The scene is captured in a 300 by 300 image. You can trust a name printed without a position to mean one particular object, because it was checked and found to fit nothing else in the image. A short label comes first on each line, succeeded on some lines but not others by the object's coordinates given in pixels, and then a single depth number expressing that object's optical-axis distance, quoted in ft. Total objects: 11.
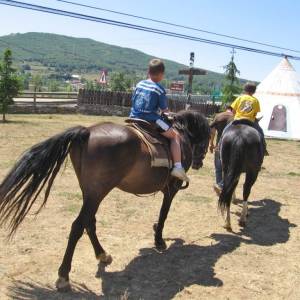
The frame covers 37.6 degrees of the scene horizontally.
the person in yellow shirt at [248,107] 26.63
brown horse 15.80
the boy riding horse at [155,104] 18.57
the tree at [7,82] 70.90
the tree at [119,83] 191.93
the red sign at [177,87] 98.94
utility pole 73.38
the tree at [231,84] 119.75
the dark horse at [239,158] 24.27
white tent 71.13
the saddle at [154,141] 18.17
